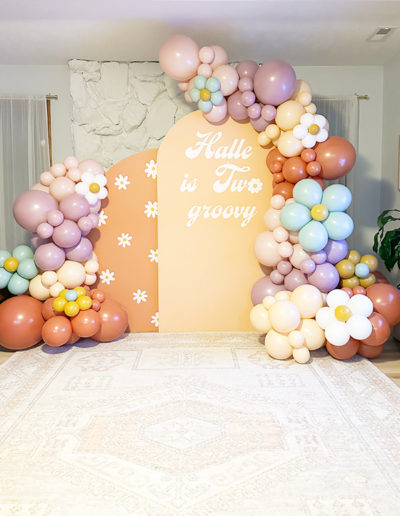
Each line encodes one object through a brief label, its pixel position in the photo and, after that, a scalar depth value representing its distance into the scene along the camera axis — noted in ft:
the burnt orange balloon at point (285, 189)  12.03
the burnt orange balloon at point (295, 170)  11.67
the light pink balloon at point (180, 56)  11.70
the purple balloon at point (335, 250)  11.41
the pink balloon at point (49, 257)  11.64
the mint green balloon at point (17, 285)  12.06
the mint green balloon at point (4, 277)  12.01
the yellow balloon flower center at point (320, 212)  11.00
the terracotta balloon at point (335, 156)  11.41
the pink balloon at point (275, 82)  11.42
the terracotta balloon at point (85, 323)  11.48
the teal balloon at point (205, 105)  12.13
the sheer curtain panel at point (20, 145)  15.51
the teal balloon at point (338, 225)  11.02
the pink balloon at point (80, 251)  12.18
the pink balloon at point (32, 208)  11.66
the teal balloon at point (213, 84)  11.81
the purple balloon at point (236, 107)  12.21
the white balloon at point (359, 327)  10.15
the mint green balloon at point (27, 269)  12.05
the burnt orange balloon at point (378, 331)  10.44
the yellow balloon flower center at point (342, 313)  10.34
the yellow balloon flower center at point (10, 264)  12.09
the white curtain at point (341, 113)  15.62
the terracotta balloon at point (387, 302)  10.86
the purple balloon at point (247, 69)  12.05
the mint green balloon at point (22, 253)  12.36
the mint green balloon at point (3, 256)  12.12
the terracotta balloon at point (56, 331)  11.13
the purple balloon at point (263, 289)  12.11
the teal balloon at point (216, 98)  12.01
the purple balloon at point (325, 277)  11.19
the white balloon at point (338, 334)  10.27
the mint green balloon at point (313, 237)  10.87
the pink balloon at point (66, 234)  11.62
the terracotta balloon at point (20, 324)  11.29
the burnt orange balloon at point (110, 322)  12.09
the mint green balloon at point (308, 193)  11.18
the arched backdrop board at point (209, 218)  12.94
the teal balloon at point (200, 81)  11.90
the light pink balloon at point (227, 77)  11.87
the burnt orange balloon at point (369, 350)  10.88
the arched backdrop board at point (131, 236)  13.29
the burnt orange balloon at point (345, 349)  10.71
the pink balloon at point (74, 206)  11.81
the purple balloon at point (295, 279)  11.66
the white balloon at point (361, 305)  10.39
